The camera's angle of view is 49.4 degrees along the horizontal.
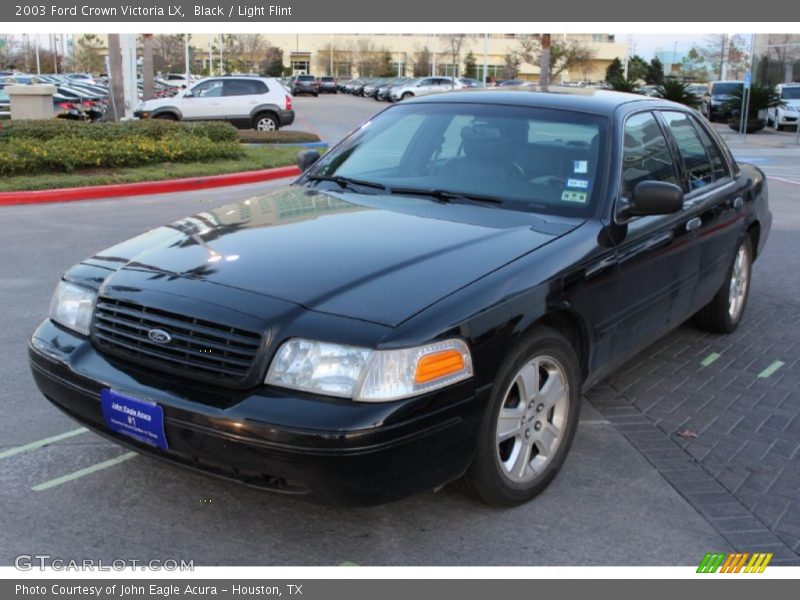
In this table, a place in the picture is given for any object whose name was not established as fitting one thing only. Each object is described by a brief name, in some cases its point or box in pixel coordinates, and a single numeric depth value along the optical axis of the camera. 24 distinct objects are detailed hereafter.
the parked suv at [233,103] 23.30
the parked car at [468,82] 57.76
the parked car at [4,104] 25.06
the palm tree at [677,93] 34.38
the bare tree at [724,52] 79.32
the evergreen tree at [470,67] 92.94
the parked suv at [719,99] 35.47
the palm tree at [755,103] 31.40
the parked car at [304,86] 64.06
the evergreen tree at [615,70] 74.56
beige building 91.94
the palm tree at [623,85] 36.59
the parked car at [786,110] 31.55
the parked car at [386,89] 59.50
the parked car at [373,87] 64.10
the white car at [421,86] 54.38
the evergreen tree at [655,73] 71.31
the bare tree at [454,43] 86.31
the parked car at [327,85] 74.50
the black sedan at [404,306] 2.97
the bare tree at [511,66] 87.06
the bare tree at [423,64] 94.44
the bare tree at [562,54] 68.69
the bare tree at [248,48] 87.69
